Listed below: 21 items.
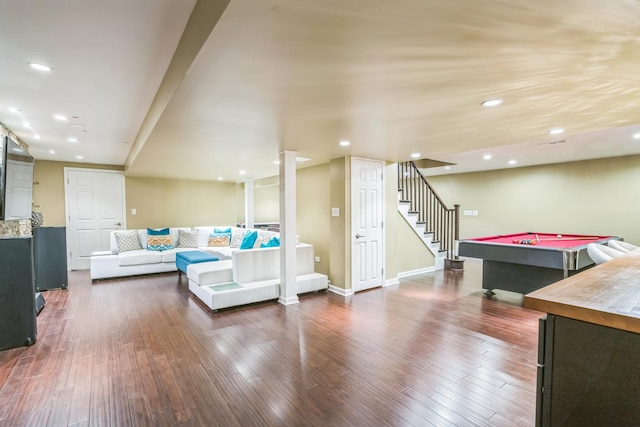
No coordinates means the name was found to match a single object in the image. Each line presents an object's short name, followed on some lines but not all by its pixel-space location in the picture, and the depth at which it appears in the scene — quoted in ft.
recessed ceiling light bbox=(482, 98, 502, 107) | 7.63
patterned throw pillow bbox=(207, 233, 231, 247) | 22.77
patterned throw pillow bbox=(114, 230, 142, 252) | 20.54
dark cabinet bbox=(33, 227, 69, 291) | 15.65
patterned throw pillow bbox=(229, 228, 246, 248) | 22.82
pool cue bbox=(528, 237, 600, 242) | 16.00
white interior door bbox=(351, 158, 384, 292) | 15.69
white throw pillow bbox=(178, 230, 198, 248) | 22.72
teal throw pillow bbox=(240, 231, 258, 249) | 16.62
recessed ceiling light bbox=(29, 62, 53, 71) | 7.30
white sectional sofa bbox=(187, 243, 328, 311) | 13.21
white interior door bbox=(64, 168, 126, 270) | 21.70
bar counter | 3.45
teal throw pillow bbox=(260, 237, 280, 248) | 16.10
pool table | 11.73
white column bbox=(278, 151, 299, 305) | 13.92
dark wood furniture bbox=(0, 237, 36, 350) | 9.36
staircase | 20.84
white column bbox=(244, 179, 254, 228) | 25.67
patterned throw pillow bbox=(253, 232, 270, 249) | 16.81
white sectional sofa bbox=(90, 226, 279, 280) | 18.25
